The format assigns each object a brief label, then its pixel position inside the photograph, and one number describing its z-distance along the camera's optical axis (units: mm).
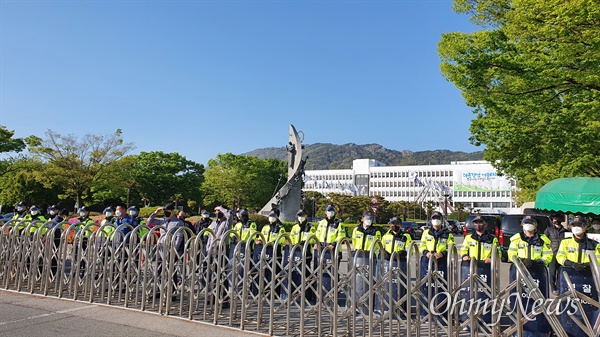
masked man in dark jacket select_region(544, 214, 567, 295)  11381
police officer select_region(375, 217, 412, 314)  7338
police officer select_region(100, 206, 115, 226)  9697
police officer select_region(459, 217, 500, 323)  6605
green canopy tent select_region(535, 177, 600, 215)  14277
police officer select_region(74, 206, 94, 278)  8666
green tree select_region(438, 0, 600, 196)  10922
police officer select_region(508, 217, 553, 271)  6234
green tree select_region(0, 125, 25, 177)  37344
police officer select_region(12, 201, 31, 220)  11281
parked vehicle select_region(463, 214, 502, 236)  18134
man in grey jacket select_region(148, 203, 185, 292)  7426
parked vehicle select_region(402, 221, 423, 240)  29062
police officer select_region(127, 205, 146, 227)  9427
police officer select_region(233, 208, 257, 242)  8980
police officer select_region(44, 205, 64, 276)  8414
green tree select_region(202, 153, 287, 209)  55031
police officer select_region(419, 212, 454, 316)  7230
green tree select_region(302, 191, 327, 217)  66488
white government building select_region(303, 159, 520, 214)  92750
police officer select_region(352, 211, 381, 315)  7620
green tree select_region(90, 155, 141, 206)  35781
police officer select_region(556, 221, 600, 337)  5582
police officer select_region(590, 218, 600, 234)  10938
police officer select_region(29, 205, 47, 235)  10539
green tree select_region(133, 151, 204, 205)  55656
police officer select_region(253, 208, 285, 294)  8102
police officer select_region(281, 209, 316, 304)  7840
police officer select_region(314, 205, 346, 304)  8375
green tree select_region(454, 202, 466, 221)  75888
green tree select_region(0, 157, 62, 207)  36375
